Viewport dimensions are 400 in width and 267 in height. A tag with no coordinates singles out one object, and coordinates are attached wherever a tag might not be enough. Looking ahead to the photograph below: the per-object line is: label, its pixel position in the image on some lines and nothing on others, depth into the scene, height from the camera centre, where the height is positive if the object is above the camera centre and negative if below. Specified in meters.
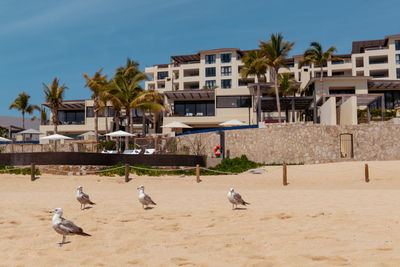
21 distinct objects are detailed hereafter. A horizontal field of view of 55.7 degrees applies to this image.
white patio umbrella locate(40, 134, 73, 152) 32.12 +1.42
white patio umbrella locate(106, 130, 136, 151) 30.86 +1.59
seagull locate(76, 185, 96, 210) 11.19 -1.32
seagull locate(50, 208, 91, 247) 7.35 -1.44
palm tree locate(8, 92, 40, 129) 62.16 +8.34
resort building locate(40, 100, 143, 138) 51.31 +4.81
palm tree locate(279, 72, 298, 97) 44.62 +7.90
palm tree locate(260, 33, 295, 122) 35.56 +9.67
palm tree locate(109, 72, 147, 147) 33.97 +5.70
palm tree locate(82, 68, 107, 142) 35.28 +6.40
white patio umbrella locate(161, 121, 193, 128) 35.41 +2.62
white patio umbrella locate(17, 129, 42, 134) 43.90 +2.53
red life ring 30.52 +0.17
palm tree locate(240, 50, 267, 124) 35.94 +8.80
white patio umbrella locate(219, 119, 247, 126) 33.59 +2.63
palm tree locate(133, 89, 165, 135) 33.50 +4.61
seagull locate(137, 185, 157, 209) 10.98 -1.33
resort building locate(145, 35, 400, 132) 38.81 +8.23
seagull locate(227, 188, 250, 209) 10.57 -1.27
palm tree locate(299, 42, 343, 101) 45.99 +11.85
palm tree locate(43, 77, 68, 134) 42.32 +6.72
